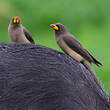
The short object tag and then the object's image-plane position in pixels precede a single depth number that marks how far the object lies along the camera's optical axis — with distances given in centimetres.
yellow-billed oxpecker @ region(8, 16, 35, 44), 1433
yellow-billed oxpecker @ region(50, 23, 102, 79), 1335
